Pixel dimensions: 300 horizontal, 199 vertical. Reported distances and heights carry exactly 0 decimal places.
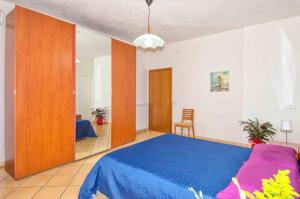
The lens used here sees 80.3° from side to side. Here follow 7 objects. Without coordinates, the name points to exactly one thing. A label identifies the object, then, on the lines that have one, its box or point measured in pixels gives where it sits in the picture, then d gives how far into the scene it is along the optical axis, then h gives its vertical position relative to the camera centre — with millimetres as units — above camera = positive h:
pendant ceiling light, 2406 +820
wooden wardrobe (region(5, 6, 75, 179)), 2502 +119
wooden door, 5496 +13
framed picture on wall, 4398 +495
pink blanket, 1149 -533
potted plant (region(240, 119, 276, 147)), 3512 -621
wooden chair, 4773 -559
